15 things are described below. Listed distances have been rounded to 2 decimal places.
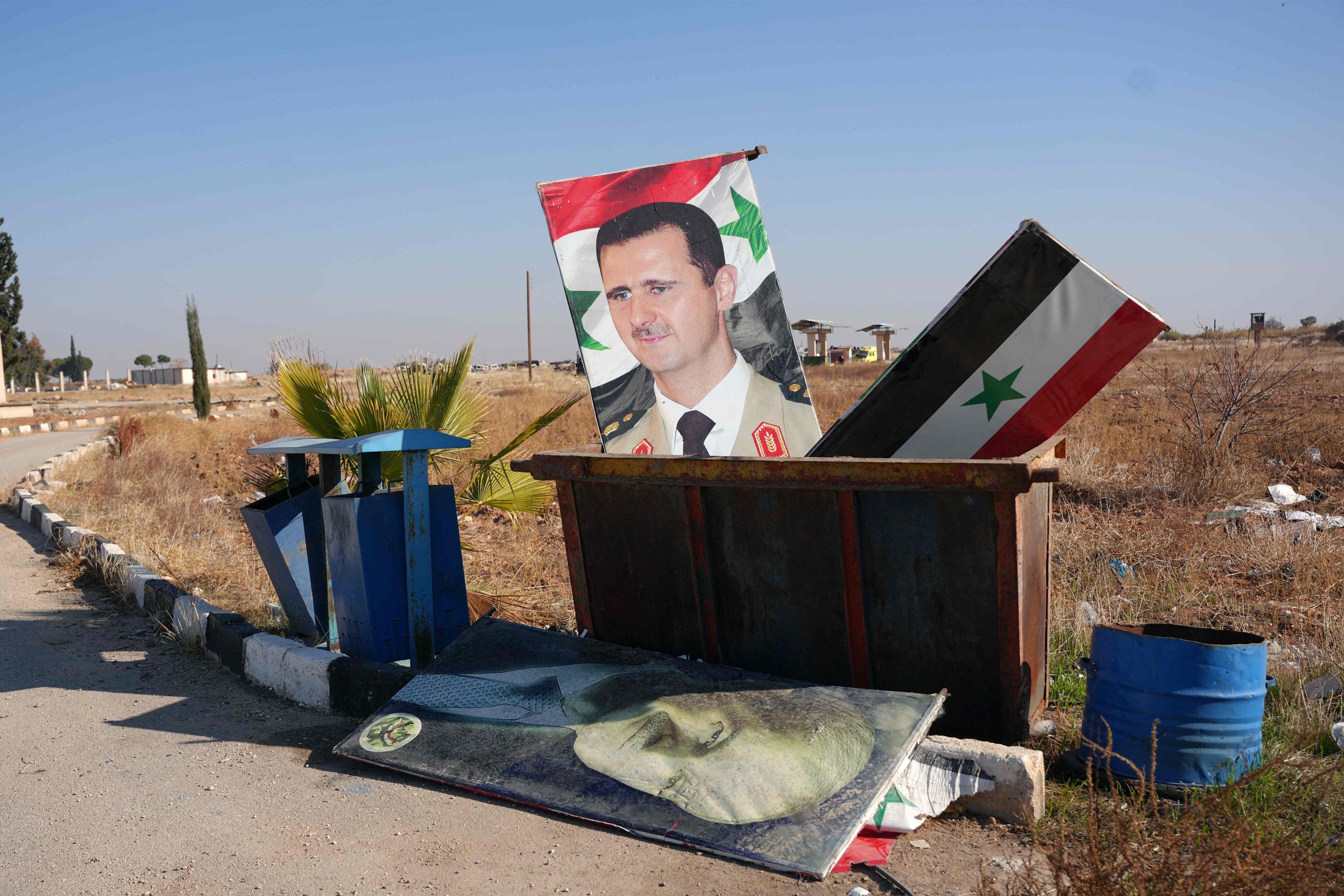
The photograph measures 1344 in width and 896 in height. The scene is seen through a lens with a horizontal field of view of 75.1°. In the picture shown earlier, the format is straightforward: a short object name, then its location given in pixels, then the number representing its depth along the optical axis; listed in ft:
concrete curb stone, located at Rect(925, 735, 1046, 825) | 10.44
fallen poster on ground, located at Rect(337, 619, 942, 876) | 10.30
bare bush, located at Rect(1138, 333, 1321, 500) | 29.99
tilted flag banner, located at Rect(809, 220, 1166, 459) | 12.89
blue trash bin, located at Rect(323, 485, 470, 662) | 15.66
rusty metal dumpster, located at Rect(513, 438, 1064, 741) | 11.41
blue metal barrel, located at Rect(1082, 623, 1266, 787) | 10.54
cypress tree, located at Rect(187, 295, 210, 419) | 100.99
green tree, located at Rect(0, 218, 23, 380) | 174.60
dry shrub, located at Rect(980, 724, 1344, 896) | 7.41
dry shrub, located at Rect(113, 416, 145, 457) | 56.95
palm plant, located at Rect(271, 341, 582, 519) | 21.75
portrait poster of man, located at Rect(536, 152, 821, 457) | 20.92
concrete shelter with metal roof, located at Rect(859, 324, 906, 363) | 184.65
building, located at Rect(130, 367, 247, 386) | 353.31
